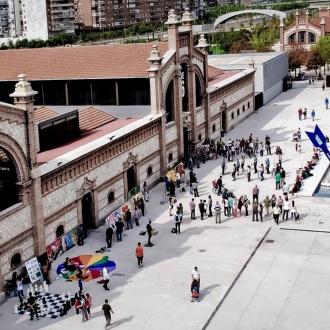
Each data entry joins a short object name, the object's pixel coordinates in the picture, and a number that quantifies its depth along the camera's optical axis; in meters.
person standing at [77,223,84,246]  34.34
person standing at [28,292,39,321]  26.00
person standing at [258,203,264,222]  36.69
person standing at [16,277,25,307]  27.80
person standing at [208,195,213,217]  37.62
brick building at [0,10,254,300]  29.88
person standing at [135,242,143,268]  30.41
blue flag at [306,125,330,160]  40.91
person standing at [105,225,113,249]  33.62
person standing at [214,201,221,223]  36.50
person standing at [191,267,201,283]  26.97
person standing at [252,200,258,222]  36.56
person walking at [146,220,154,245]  33.75
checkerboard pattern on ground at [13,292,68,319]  26.36
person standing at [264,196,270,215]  37.34
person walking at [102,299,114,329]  24.58
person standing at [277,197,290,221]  36.91
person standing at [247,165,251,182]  44.60
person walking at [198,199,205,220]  37.09
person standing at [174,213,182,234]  35.25
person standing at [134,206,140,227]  37.12
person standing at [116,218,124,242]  34.41
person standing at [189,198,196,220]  37.47
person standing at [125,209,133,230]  36.41
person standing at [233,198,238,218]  37.66
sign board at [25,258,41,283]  29.36
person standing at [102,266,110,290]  28.40
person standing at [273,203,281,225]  35.91
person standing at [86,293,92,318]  25.51
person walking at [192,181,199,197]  41.97
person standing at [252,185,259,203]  38.66
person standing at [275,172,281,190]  42.47
